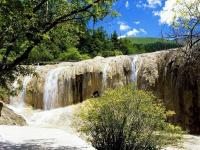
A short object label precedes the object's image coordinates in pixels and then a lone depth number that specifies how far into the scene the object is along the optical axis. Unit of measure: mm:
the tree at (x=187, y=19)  6710
